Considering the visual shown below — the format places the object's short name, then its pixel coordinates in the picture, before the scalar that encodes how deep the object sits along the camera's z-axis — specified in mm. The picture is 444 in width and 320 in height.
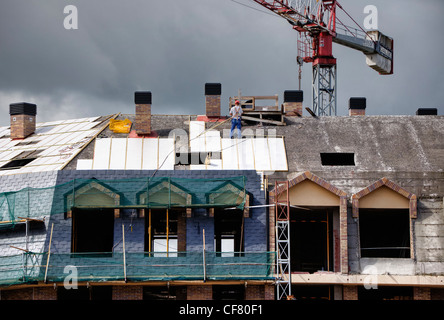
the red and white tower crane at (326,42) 61656
